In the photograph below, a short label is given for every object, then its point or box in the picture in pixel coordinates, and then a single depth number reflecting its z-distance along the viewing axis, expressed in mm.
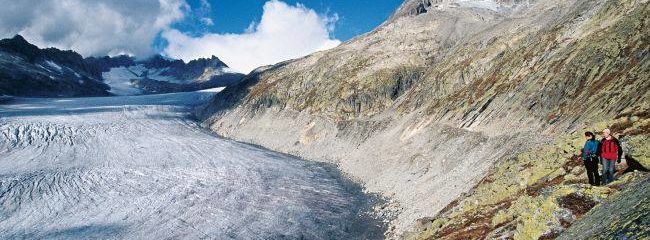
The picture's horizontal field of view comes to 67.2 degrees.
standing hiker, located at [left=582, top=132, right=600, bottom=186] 17812
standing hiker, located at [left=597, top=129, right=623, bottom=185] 17188
